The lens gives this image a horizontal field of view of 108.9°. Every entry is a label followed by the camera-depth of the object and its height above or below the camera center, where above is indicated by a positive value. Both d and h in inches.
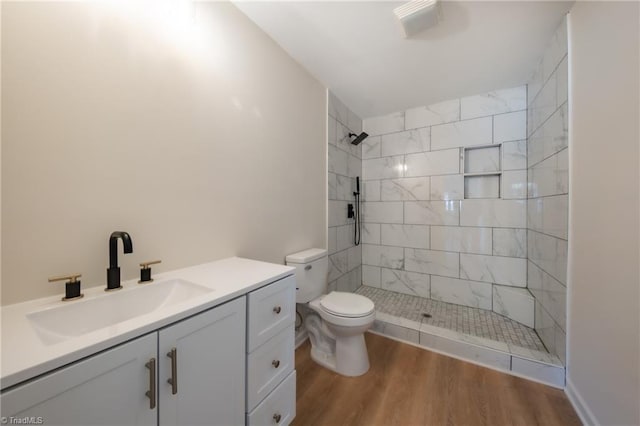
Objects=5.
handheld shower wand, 116.6 -3.1
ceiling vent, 53.3 +47.8
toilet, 63.2 -30.2
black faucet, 34.6 -8.4
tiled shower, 70.9 -0.5
